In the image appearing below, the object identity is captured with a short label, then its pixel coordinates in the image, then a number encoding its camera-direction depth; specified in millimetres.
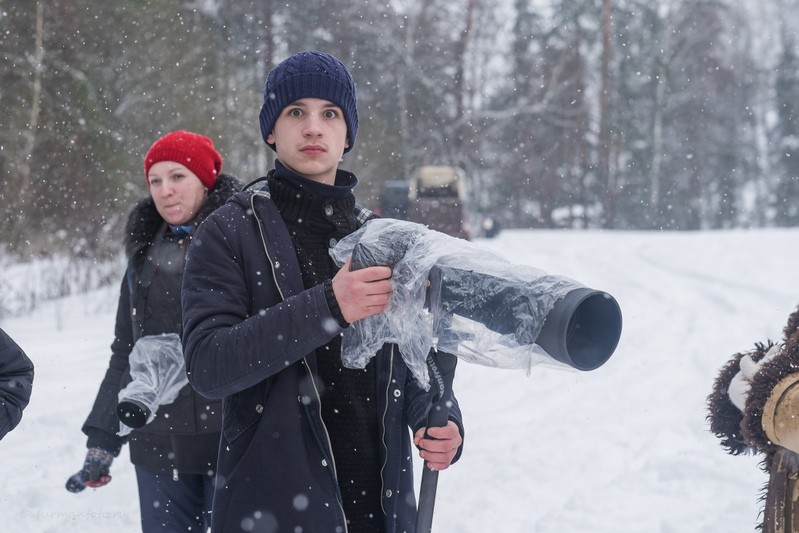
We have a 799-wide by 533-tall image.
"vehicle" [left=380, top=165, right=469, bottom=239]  17188
